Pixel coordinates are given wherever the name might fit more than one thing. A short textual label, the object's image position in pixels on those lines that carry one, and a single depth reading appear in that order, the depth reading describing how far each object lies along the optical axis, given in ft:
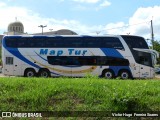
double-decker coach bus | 73.92
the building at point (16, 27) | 289.43
